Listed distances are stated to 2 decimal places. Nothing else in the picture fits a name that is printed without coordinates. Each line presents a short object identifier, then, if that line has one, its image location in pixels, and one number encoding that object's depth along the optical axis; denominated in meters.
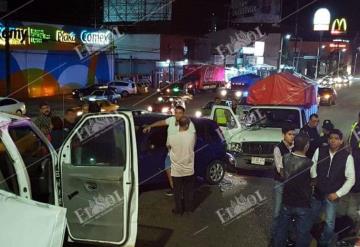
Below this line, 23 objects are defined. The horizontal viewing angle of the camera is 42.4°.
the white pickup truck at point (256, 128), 11.10
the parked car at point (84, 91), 34.31
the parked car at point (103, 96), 31.98
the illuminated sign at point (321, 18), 39.53
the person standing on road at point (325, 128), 8.80
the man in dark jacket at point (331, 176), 5.64
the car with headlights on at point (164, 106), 20.66
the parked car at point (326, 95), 31.64
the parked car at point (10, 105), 20.10
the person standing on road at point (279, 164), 5.76
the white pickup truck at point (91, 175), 5.08
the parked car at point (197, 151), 8.84
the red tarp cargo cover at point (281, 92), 15.86
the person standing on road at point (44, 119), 9.38
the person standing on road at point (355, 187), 7.12
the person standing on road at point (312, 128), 9.77
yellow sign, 40.78
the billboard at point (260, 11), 60.31
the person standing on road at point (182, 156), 7.48
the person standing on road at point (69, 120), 8.61
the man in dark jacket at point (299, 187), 5.35
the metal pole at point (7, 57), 24.04
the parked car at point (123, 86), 37.62
